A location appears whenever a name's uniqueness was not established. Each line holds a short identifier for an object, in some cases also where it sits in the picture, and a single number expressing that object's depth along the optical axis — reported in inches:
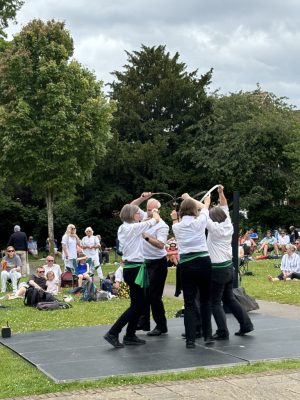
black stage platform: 307.3
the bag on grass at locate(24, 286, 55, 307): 571.8
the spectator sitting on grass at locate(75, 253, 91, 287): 694.5
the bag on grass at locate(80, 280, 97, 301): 602.5
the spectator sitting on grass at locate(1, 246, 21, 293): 712.4
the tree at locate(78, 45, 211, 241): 1712.6
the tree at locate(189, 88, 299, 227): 1633.9
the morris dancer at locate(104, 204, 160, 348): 350.0
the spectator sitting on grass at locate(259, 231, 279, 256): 1155.9
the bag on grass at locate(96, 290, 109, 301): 603.7
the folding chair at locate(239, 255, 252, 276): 842.8
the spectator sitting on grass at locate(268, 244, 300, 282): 749.3
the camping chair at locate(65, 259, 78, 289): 717.9
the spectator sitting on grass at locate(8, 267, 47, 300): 626.6
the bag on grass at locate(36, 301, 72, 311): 542.0
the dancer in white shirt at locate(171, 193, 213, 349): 342.6
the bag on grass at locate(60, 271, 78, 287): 719.7
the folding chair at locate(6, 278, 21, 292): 724.7
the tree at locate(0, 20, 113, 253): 1088.2
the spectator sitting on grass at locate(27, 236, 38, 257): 1427.2
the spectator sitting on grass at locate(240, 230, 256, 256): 997.0
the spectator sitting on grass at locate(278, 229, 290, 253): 1165.5
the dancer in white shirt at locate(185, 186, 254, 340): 362.0
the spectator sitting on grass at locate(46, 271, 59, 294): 633.0
